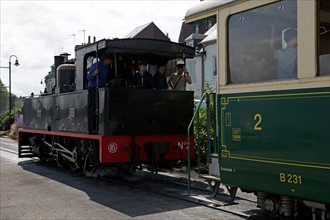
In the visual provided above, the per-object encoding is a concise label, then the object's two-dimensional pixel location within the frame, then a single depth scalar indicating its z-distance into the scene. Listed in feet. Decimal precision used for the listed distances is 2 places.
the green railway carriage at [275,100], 13.03
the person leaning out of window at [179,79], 31.27
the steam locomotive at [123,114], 27.66
